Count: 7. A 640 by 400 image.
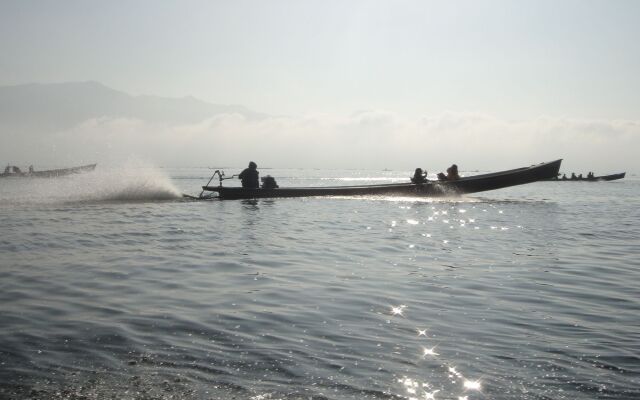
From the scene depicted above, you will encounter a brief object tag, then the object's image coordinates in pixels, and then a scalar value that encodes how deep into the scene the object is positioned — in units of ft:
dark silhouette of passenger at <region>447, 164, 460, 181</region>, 111.55
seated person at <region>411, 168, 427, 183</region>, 109.29
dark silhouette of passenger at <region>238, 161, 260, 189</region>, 105.40
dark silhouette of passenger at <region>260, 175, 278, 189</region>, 107.80
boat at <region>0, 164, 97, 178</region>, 222.28
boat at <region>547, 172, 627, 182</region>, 266.36
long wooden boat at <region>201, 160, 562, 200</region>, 105.81
